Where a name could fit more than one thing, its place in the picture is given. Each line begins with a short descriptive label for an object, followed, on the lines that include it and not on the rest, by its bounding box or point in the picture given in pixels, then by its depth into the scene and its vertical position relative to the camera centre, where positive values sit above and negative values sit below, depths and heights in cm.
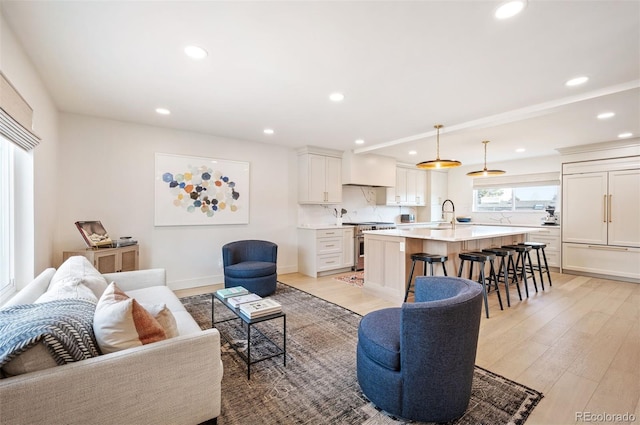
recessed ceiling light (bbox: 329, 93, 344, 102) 293 +120
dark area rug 168 -124
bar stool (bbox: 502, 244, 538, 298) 412 -60
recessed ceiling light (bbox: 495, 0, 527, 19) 163 +120
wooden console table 314 -58
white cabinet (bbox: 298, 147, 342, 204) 533 +60
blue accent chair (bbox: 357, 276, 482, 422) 150 -85
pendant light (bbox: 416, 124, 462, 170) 376 +63
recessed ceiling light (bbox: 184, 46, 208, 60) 209 +120
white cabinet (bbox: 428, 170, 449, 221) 765 +53
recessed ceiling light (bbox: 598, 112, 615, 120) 343 +118
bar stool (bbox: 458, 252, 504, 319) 324 -59
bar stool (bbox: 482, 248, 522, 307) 363 -62
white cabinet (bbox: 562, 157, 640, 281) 468 -13
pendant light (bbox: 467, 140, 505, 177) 472 +63
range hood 571 +85
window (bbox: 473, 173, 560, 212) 620 +41
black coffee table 207 -120
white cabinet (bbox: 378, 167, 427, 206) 680 +49
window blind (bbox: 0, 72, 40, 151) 171 +61
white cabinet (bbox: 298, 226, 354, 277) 512 -78
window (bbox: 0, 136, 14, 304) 217 -8
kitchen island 364 -56
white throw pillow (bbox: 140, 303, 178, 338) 151 -60
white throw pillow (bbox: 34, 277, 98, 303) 158 -50
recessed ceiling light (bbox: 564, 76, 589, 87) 254 +119
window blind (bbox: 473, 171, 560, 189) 605 +68
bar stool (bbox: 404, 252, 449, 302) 333 -61
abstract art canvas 414 +29
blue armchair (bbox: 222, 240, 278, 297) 379 -80
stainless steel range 564 -72
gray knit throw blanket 106 -50
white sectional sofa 106 -77
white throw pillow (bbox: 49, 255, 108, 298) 197 -49
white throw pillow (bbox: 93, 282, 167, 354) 129 -56
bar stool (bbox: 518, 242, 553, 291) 445 -60
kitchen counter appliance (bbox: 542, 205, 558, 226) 594 -16
